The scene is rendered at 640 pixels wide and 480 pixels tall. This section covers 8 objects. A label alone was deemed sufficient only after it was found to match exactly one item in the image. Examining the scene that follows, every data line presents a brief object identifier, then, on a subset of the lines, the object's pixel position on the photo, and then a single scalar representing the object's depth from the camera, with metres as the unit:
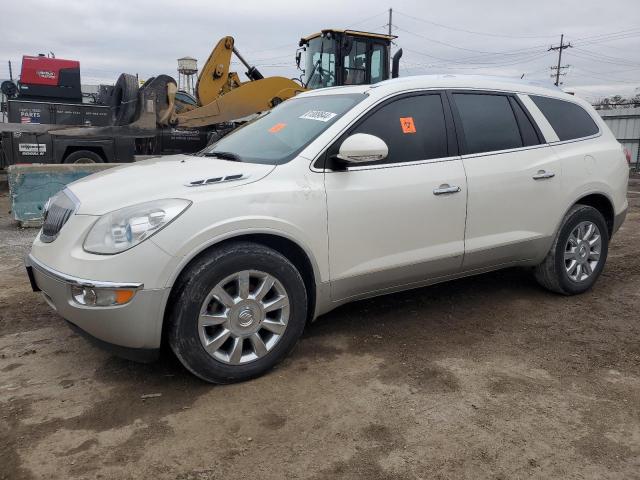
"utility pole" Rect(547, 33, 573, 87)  56.75
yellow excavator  11.07
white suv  2.83
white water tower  49.75
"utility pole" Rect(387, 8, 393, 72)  50.77
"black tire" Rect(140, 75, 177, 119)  12.36
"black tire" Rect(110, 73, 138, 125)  12.48
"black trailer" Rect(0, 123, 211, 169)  10.91
